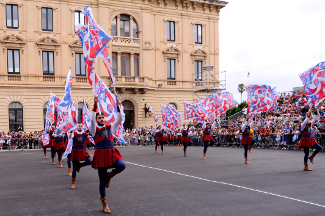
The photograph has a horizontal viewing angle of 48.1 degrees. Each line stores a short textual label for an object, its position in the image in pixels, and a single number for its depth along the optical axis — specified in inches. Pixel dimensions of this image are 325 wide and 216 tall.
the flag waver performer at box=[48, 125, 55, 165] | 744.0
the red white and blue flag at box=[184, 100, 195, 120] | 1205.1
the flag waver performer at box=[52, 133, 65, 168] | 677.9
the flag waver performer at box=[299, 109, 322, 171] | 539.8
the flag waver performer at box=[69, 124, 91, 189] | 443.0
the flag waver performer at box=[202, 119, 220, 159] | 777.6
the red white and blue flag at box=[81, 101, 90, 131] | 593.1
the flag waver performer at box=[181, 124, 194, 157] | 869.8
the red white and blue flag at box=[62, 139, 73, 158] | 496.2
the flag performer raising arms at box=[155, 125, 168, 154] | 976.9
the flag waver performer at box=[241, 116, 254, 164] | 667.1
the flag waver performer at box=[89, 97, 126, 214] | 315.0
